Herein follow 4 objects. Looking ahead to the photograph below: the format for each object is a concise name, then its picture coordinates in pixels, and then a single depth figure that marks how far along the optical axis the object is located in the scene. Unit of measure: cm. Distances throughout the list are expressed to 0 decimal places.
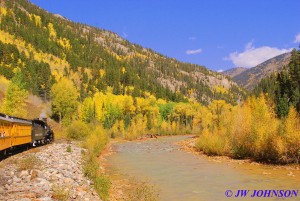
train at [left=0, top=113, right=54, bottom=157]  2397
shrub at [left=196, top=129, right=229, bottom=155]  4342
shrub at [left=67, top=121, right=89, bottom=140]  6159
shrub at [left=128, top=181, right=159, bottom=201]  1593
